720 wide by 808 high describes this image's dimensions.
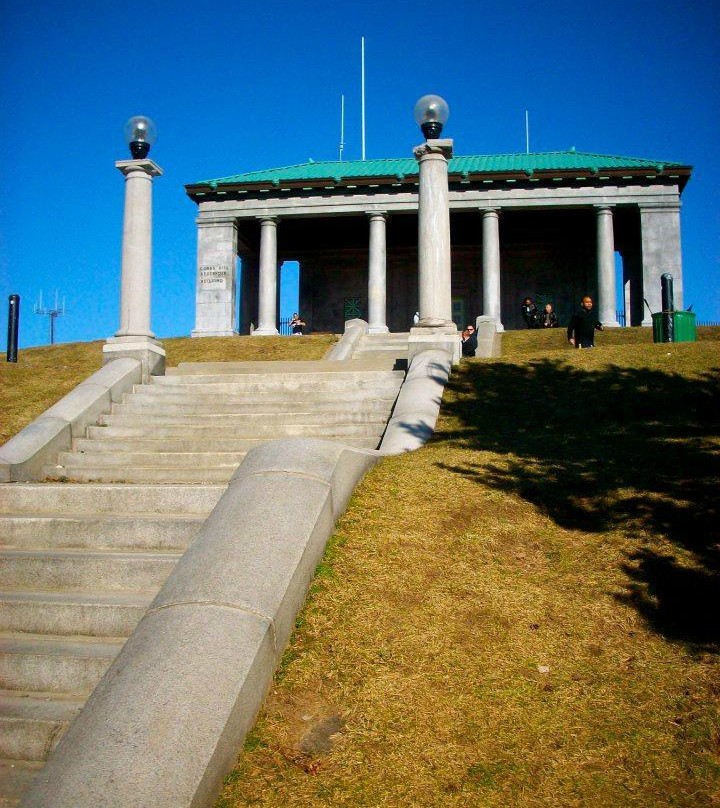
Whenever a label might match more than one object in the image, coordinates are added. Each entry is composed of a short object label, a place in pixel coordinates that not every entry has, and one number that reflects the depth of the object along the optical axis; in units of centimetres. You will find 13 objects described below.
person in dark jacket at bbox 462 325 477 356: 1858
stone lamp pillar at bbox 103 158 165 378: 1200
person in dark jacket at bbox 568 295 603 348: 1658
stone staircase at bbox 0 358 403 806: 429
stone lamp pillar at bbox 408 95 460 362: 1202
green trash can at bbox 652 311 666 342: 1725
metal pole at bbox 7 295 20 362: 1648
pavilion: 3045
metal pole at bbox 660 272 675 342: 1708
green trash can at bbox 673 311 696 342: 1714
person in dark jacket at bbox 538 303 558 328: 2703
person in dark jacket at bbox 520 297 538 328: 2789
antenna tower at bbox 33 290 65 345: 7638
